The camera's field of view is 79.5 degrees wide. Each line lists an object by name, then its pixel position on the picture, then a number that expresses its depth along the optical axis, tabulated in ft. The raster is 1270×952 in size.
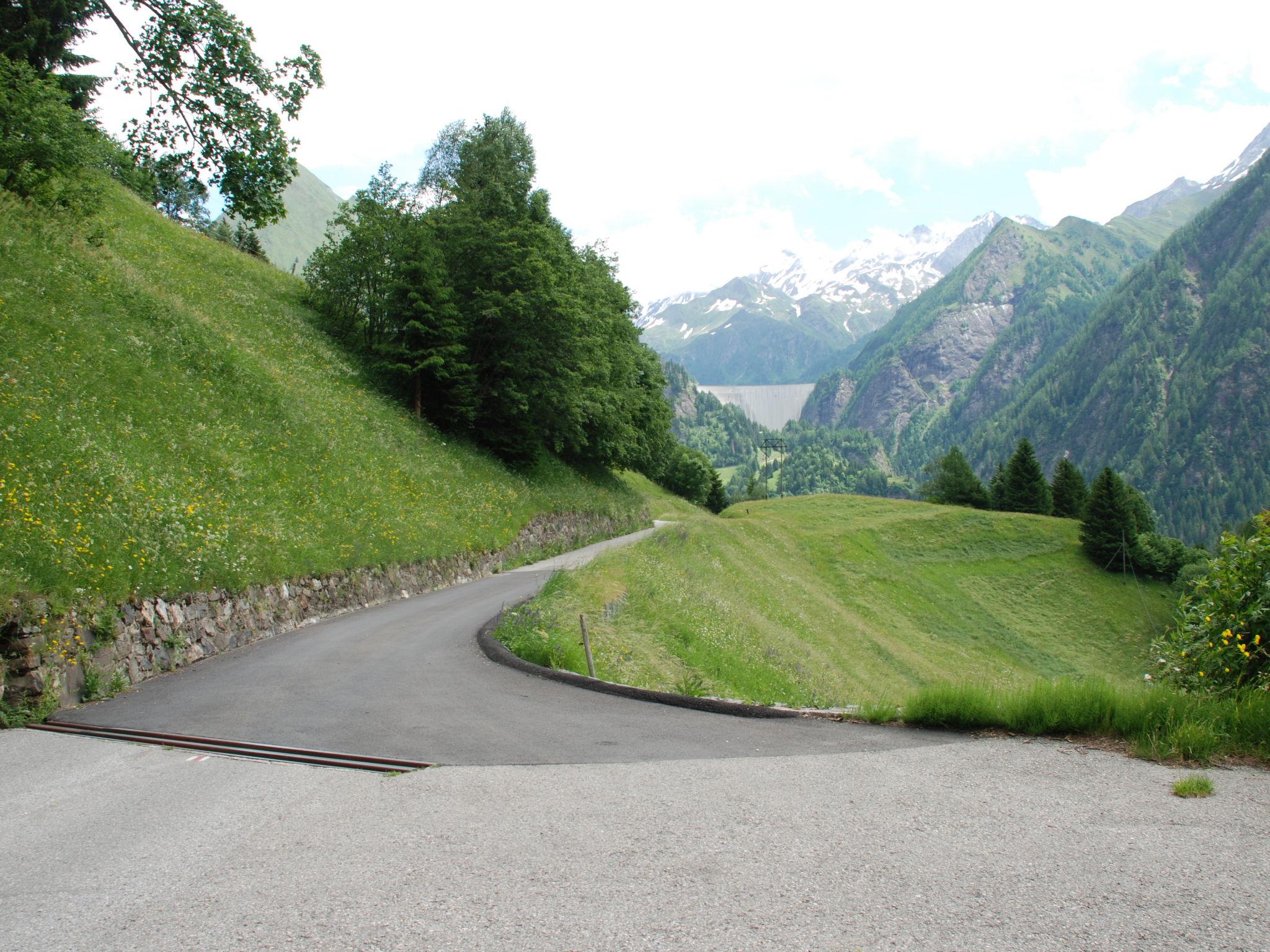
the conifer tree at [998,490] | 313.53
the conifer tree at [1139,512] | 241.41
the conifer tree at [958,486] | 330.54
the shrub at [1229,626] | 28.81
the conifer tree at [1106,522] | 226.99
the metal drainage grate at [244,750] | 26.35
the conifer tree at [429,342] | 112.78
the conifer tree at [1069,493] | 301.22
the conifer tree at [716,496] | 326.24
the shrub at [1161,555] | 230.27
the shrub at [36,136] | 71.15
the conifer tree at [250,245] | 177.68
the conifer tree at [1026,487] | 302.04
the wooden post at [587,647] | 40.25
